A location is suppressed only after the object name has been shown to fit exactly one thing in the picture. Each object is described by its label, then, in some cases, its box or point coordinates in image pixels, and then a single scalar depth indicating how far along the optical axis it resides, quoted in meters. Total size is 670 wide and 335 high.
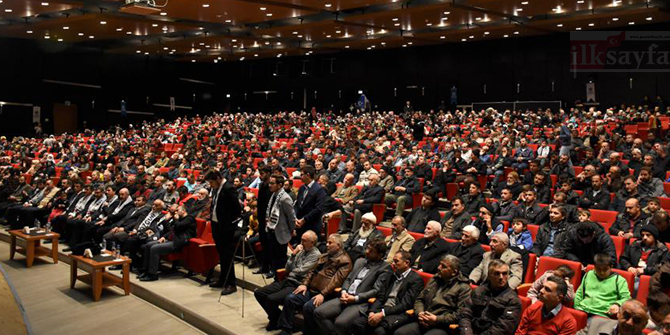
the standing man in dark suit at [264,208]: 6.44
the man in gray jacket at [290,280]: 5.36
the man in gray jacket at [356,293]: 4.72
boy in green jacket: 4.29
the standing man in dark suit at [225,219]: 6.39
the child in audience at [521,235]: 5.78
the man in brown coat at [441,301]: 4.29
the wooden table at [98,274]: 6.77
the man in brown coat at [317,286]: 5.05
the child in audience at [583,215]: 5.77
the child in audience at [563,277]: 4.46
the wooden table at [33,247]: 8.38
